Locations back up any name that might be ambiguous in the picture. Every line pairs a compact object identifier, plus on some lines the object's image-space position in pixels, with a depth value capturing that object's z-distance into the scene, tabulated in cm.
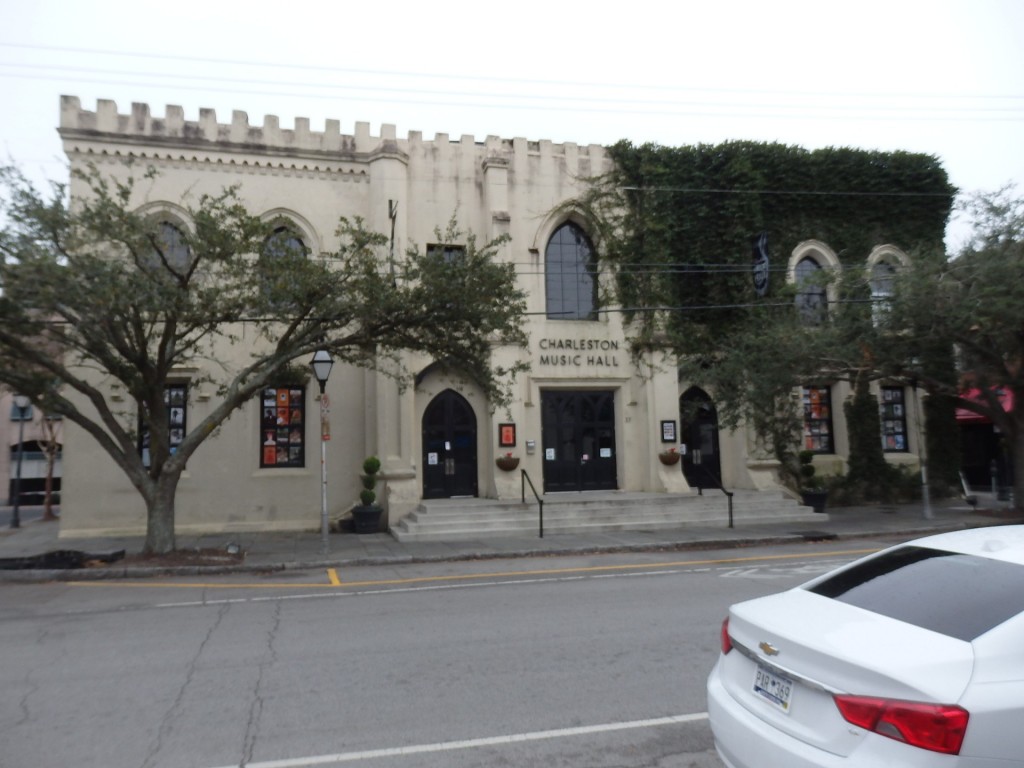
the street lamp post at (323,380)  1534
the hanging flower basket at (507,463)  1989
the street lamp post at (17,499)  2295
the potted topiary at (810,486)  2060
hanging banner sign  2189
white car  293
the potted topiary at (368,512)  1845
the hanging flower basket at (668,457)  2106
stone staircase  1750
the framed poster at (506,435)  2014
